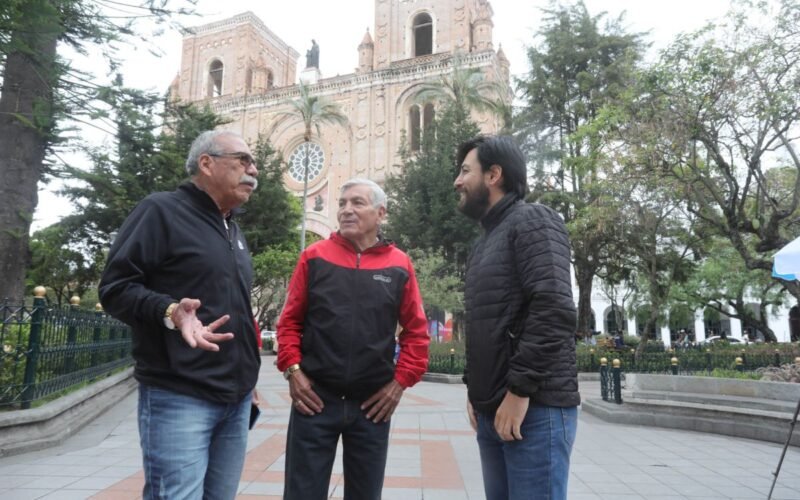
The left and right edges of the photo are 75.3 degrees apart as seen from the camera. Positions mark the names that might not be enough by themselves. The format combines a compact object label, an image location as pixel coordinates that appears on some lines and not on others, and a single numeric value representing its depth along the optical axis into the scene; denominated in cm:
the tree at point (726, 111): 970
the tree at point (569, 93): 2059
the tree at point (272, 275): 2291
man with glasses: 182
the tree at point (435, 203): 2230
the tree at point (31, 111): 779
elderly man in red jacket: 225
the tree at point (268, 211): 2280
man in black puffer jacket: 185
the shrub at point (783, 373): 717
